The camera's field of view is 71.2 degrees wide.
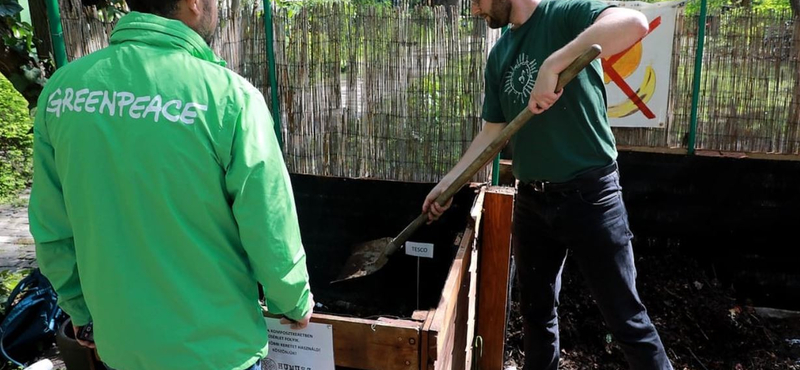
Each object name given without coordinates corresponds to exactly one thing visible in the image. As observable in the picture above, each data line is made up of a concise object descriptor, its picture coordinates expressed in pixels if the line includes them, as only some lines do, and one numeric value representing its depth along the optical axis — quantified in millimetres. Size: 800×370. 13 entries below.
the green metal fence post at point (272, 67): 3096
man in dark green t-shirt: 2086
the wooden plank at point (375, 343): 1649
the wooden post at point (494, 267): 2629
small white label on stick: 2637
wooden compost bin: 2334
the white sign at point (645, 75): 3564
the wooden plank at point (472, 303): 2479
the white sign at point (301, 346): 1710
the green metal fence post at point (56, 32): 2520
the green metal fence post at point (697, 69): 3445
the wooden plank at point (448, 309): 1626
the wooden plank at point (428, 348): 1623
